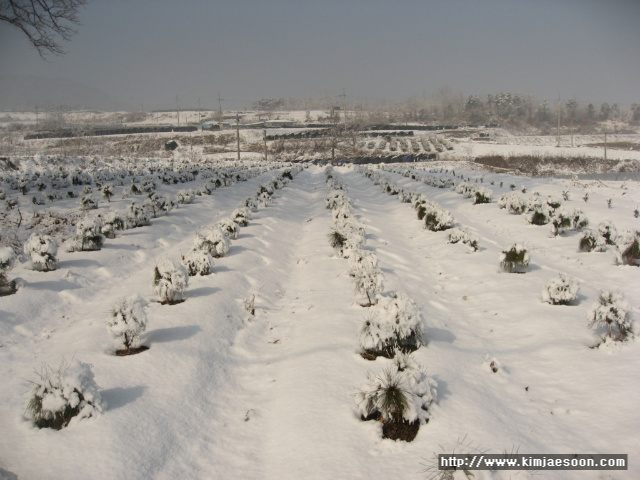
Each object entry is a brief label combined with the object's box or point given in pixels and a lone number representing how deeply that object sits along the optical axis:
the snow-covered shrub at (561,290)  6.50
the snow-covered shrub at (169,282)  6.79
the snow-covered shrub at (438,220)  12.34
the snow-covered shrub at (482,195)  16.86
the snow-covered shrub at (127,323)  5.20
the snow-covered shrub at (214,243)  9.51
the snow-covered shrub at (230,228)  11.24
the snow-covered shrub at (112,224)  10.49
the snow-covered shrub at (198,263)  8.23
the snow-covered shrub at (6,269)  6.73
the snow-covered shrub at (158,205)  13.42
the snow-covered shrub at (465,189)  18.66
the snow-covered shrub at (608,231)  9.78
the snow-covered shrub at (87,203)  13.15
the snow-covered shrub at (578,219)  11.41
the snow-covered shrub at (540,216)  12.54
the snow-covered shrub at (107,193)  15.09
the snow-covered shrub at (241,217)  12.78
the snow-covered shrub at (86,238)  9.36
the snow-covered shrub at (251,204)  15.60
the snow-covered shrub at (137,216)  11.78
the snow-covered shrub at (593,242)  9.45
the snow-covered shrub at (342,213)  12.56
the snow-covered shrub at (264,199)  16.86
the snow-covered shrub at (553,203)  12.67
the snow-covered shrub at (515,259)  8.18
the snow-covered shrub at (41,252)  7.79
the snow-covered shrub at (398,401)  3.91
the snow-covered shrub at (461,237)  10.12
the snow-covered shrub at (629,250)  8.26
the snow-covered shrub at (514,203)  14.27
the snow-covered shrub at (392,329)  5.27
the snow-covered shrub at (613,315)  5.20
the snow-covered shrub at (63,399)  3.82
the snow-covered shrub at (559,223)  11.16
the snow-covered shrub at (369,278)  6.75
